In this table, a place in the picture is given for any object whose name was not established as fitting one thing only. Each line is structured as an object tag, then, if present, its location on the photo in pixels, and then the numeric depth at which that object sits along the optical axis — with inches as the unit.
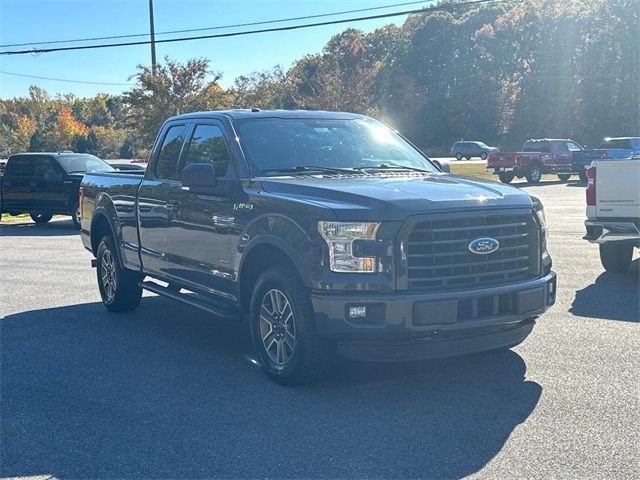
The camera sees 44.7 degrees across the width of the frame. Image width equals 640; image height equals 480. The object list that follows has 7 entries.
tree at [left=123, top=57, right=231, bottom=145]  1245.1
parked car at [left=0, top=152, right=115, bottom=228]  770.8
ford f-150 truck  204.5
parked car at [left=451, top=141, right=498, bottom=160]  2583.7
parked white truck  375.9
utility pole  1250.6
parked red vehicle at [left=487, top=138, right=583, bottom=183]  1304.1
